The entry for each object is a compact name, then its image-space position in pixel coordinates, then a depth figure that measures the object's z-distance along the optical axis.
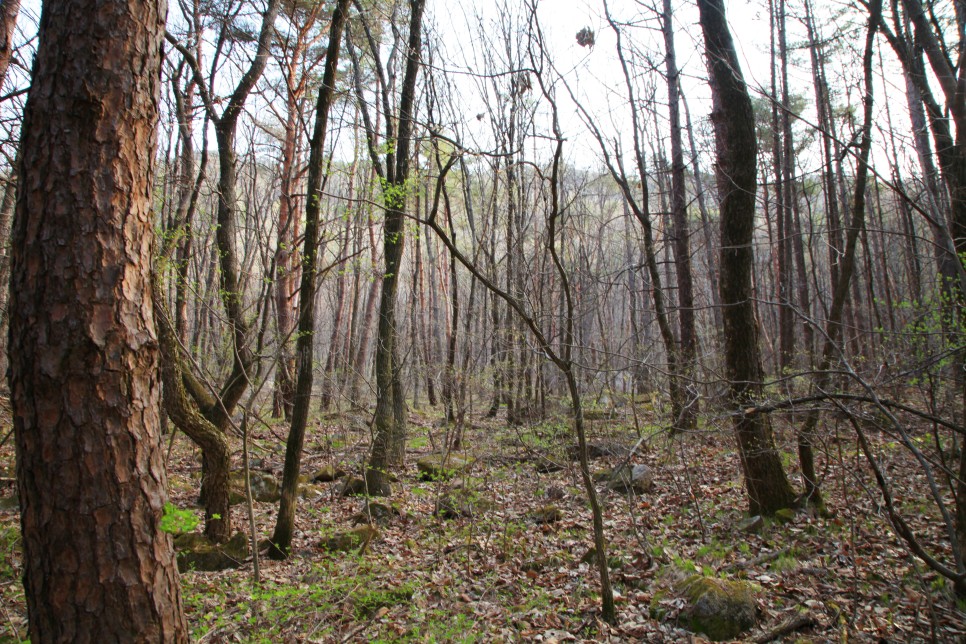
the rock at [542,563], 5.06
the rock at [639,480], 6.91
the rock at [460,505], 6.46
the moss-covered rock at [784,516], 5.08
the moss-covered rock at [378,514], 6.42
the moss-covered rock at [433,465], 8.15
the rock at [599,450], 6.71
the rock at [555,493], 7.17
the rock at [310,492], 7.41
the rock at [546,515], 6.25
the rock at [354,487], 7.54
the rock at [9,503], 5.79
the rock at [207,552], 5.30
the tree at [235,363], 5.37
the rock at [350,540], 5.63
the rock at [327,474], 8.27
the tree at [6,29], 4.80
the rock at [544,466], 7.87
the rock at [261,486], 7.16
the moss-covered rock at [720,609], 3.53
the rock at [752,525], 5.08
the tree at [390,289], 7.47
